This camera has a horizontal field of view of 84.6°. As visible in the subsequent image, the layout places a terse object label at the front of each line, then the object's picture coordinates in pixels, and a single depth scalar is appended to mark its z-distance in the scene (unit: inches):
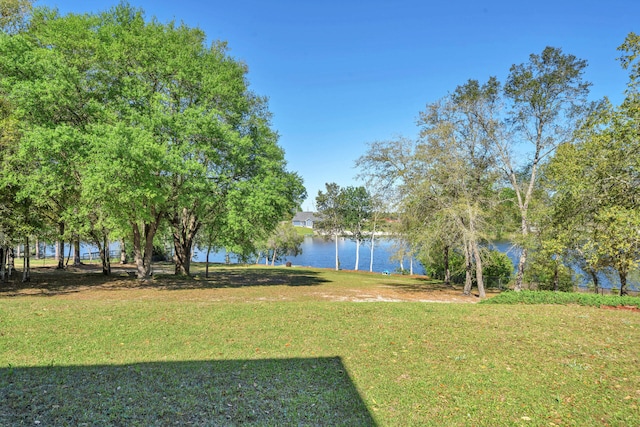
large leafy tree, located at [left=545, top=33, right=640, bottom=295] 456.1
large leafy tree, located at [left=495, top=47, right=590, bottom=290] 781.9
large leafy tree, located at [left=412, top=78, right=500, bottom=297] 705.6
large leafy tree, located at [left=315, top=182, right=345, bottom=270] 2160.4
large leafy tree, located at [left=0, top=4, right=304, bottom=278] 585.0
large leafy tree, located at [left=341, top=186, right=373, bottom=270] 2095.2
